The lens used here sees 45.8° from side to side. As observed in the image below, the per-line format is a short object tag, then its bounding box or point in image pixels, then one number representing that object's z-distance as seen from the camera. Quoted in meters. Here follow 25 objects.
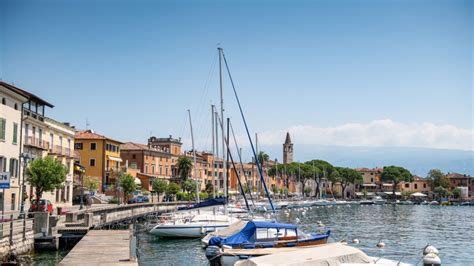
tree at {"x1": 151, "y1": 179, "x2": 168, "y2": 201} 99.69
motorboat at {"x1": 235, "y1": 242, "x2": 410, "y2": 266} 22.27
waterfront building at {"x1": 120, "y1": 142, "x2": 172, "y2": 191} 110.25
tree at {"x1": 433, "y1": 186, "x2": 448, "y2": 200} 192.21
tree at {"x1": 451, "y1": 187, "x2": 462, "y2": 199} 196.12
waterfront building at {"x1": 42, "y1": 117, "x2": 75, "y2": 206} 64.25
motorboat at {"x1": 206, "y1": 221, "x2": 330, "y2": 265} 29.11
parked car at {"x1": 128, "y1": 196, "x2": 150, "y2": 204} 88.36
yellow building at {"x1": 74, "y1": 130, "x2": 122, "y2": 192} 91.25
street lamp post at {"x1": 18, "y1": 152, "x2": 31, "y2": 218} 39.61
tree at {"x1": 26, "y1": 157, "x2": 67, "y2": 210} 48.22
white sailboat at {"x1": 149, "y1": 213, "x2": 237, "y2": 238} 46.44
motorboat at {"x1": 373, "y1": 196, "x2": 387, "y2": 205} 181.40
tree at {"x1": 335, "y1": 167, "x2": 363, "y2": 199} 196.25
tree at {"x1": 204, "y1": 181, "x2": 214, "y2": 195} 128.15
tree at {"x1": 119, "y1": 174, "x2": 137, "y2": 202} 82.12
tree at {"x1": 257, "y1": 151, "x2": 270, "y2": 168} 167.70
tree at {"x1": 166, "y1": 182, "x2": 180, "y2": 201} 103.25
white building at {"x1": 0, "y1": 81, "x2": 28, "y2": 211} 47.84
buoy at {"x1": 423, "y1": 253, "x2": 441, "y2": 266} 24.45
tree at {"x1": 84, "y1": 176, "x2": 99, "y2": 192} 79.12
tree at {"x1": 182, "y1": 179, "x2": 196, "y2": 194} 112.81
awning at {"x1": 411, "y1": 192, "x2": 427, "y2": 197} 194.00
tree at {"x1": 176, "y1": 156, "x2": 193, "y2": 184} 115.38
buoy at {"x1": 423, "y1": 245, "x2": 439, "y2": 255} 26.26
